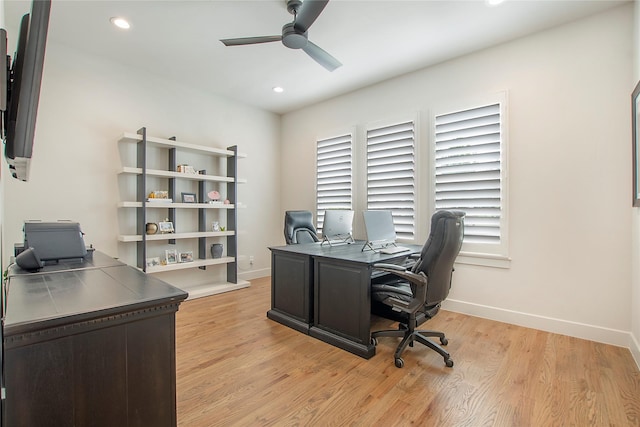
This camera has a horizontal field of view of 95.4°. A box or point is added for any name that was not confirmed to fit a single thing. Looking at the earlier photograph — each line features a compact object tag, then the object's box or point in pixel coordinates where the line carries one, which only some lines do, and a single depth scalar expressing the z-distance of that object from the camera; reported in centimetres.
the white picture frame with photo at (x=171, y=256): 397
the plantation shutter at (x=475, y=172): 315
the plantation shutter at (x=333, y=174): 451
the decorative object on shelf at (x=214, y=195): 439
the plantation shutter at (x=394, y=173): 379
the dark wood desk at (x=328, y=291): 245
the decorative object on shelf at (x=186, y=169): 404
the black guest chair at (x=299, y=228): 381
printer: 188
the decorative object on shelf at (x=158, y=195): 382
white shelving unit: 360
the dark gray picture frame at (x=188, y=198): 412
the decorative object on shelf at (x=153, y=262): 378
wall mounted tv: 83
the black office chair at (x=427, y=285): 216
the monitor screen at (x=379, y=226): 293
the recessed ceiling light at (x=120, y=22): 278
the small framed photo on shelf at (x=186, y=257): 417
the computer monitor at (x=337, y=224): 333
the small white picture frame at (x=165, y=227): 389
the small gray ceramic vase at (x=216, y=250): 439
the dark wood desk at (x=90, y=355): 88
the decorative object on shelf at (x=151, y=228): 376
